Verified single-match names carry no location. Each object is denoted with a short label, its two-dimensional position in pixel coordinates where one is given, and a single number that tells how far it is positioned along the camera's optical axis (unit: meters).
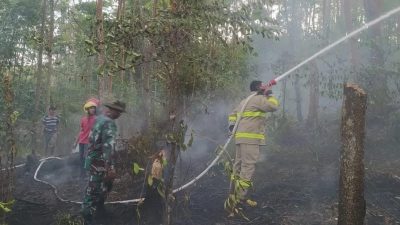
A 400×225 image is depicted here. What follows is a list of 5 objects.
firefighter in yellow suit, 6.30
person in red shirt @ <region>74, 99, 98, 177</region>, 8.68
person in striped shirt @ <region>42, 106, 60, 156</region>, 12.79
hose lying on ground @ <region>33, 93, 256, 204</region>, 6.06
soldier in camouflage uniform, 5.47
